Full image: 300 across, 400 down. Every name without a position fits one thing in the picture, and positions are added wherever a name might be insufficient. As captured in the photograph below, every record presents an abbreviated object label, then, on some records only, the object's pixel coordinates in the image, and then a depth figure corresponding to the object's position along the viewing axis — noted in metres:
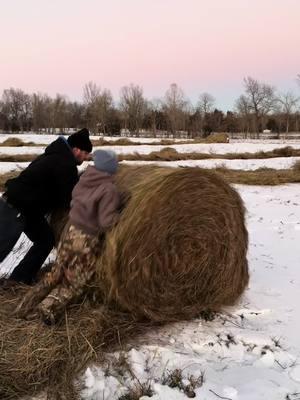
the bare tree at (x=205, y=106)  79.56
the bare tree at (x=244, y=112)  72.25
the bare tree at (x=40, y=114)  73.19
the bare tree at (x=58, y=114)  72.50
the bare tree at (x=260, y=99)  74.12
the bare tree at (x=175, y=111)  69.29
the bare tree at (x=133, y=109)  70.44
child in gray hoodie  4.36
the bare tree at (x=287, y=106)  73.29
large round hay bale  4.19
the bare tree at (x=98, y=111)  67.12
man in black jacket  5.03
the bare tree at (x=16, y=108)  75.76
